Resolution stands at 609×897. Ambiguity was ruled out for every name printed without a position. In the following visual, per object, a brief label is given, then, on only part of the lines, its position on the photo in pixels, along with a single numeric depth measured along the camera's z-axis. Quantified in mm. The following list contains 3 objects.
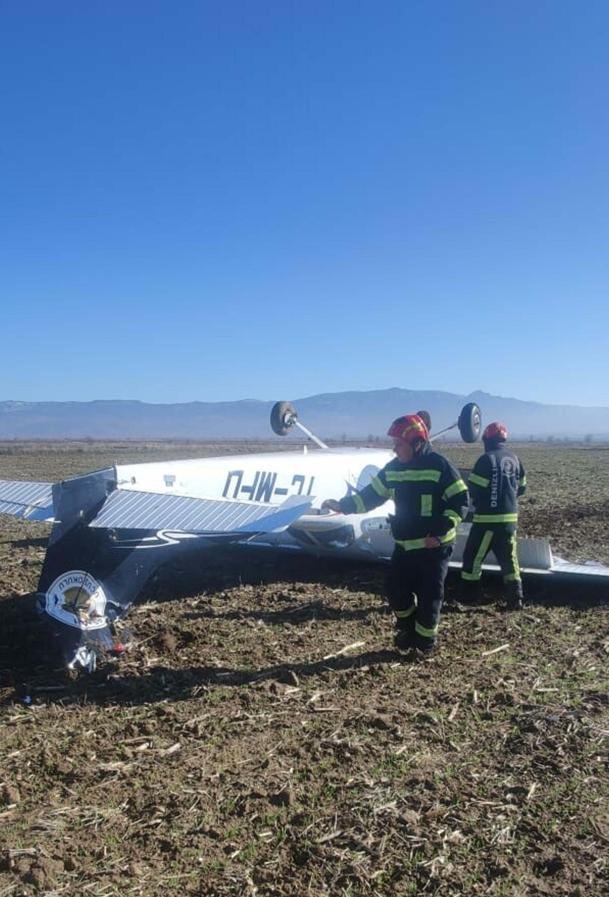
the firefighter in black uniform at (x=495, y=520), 8000
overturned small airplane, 5730
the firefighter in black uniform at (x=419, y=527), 6348
